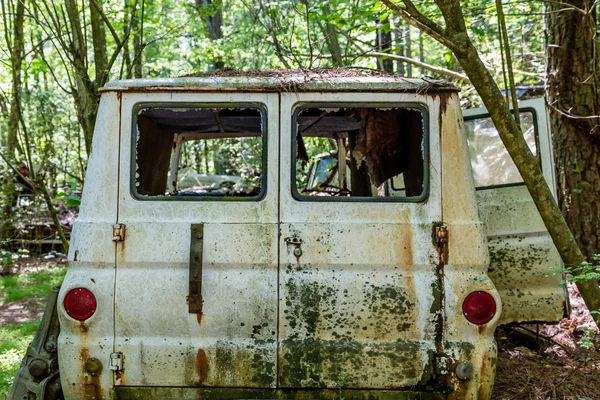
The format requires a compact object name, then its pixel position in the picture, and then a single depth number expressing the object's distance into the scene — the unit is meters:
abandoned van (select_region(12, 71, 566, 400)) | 3.19
